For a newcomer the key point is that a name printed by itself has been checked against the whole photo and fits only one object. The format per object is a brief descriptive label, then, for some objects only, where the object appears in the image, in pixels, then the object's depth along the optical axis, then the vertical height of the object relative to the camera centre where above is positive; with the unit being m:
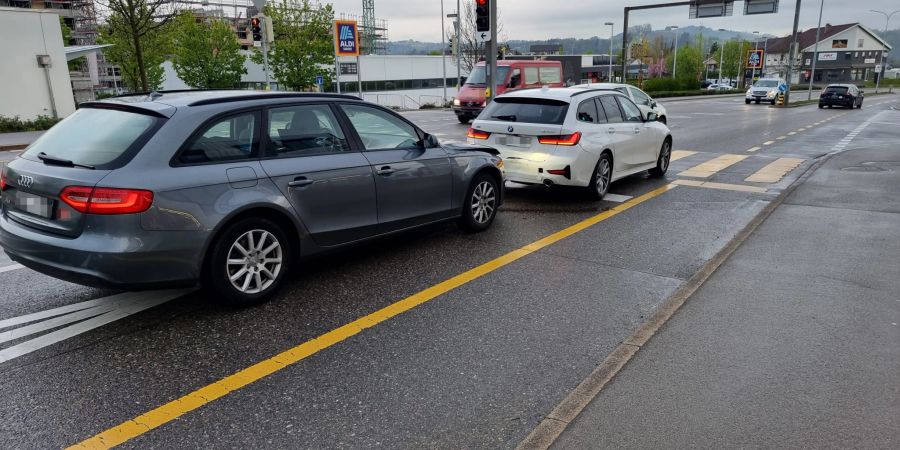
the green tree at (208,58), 37.69 +1.18
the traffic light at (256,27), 18.08 +1.39
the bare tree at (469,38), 59.44 +3.16
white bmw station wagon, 8.31 -0.87
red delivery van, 23.38 -0.39
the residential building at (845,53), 104.25 +1.55
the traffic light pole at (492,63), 15.83 +0.20
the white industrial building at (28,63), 21.89 +0.68
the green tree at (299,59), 42.38 +1.13
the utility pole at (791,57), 38.59 +0.40
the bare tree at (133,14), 22.00 +2.40
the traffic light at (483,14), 14.91 +1.32
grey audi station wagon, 4.08 -0.77
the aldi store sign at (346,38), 29.58 +1.70
